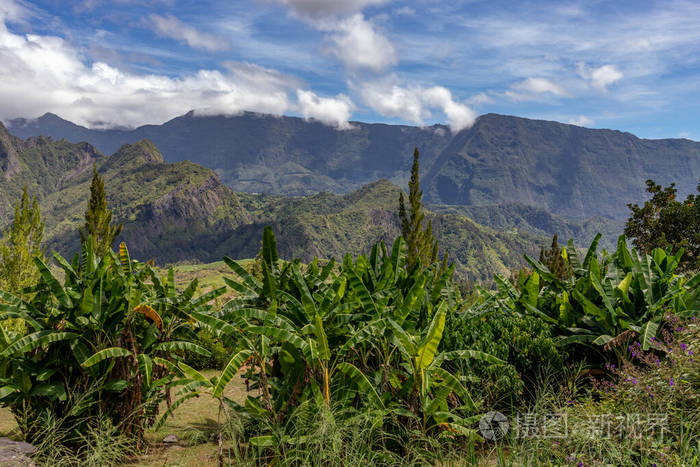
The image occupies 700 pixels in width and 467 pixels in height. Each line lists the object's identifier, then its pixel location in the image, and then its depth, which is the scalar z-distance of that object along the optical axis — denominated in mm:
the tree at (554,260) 26506
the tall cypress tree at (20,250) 17391
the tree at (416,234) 20672
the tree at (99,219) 19469
